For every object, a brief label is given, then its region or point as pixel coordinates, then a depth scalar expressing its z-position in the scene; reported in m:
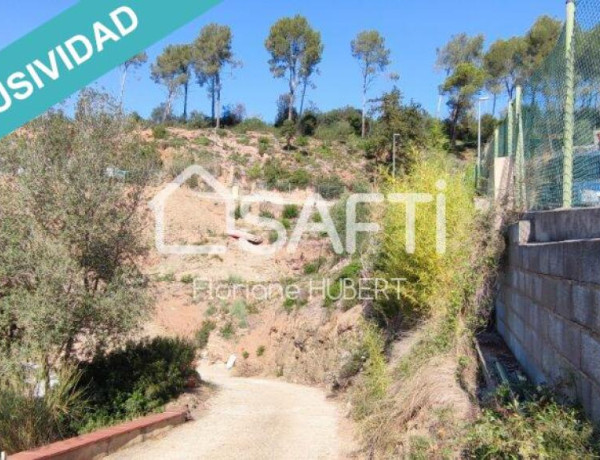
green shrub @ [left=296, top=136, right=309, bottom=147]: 49.47
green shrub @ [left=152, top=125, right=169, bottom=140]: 45.20
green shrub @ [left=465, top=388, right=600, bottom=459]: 3.25
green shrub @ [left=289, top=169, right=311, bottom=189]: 40.38
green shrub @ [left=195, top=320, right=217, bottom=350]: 22.52
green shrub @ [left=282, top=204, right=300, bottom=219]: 34.31
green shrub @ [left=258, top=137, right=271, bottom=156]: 47.00
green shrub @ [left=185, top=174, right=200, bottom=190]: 37.03
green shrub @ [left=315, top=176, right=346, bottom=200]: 38.03
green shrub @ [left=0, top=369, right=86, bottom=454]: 6.80
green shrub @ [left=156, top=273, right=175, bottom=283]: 27.11
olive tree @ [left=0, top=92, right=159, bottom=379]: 8.49
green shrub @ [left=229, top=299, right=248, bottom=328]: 23.58
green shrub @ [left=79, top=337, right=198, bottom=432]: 8.96
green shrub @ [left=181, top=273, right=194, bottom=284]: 27.52
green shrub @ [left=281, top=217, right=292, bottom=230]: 33.15
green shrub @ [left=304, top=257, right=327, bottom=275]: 27.25
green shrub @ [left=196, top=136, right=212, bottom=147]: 46.94
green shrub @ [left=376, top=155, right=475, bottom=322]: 9.68
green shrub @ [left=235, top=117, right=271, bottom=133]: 53.62
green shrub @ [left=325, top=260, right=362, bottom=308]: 16.29
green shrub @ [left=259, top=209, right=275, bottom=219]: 34.13
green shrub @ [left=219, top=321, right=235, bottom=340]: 23.27
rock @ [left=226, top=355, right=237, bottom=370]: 21.47
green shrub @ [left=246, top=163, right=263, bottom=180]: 41.94
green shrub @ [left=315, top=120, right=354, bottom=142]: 51.62
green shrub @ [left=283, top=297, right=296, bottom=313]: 21.13
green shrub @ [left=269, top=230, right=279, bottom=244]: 31.76
